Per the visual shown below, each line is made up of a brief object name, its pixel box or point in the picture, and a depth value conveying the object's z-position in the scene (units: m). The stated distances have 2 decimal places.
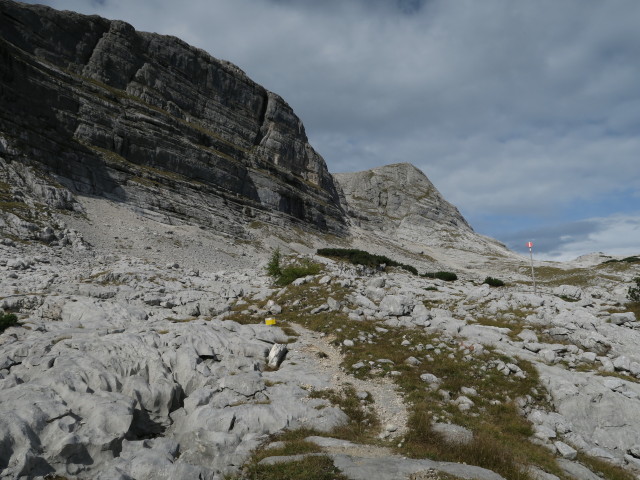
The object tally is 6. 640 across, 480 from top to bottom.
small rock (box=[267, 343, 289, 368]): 15.38
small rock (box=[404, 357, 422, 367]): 15.57
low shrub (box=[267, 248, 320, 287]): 29.09
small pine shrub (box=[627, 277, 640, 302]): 21.79
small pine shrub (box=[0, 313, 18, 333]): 15.04
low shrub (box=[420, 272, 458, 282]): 43.03
